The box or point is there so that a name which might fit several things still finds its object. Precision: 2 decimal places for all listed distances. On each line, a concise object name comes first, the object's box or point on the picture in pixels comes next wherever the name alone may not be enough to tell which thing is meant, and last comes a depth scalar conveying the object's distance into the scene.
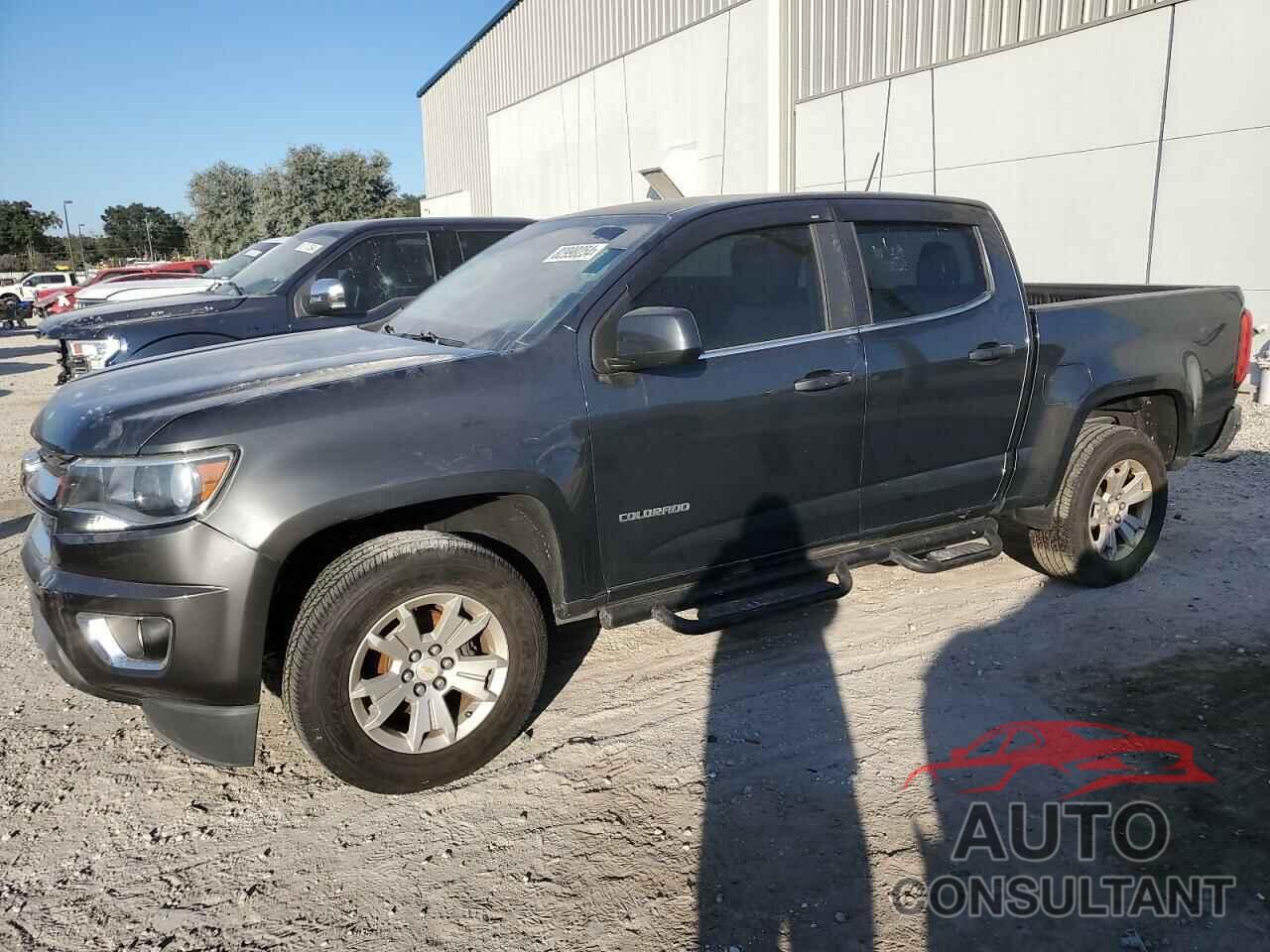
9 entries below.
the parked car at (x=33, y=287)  26.45
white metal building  10.28
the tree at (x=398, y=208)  43.59
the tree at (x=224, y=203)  46.81
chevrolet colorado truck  2.66
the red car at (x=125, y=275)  18.61
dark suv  6.47
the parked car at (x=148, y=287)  9.39
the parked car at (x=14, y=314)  26.03
